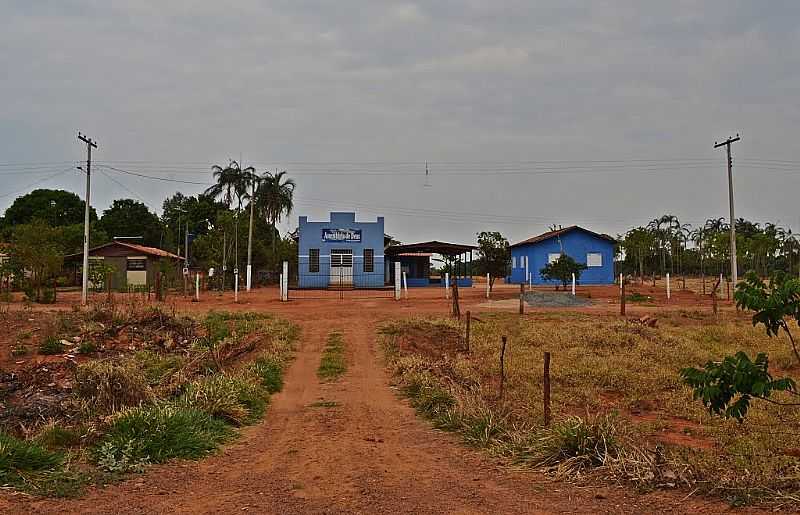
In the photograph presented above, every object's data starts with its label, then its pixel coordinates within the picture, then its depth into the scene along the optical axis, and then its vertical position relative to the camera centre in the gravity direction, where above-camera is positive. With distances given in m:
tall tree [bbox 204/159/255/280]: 57.78 +8.46
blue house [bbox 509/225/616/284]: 49.50 +2.54
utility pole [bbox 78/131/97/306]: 29.86 +2.34
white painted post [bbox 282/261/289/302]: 31.87 +0.23
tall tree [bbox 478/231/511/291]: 40.31 +1.97
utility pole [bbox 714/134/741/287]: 34.53 +4.88
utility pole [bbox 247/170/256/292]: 44.30 +2.88
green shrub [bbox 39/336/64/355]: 19.94 -1.41
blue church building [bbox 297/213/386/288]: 46.03 +2.30
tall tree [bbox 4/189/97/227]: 70.62 +7.94
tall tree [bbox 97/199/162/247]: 74.31 +6.93
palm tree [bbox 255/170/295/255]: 57.03 +7.10
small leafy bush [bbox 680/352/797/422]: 5.89 -0.72
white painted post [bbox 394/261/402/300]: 33.04 +0.49
